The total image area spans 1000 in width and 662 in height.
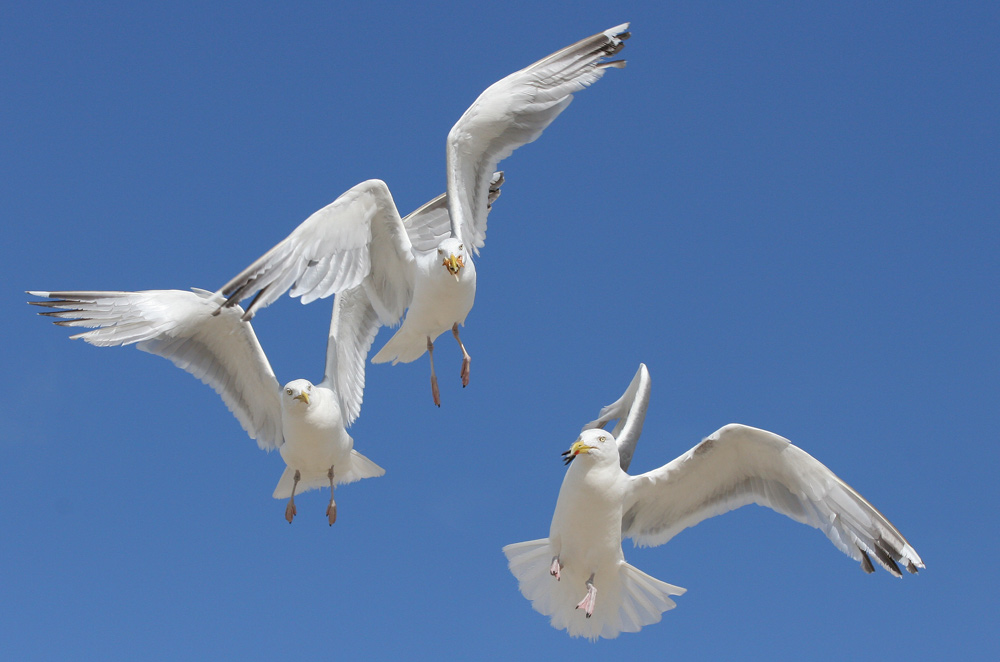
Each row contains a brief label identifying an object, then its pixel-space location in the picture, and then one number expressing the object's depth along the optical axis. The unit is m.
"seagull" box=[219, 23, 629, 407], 8.80
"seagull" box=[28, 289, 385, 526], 10.12
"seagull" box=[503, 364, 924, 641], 9.03
